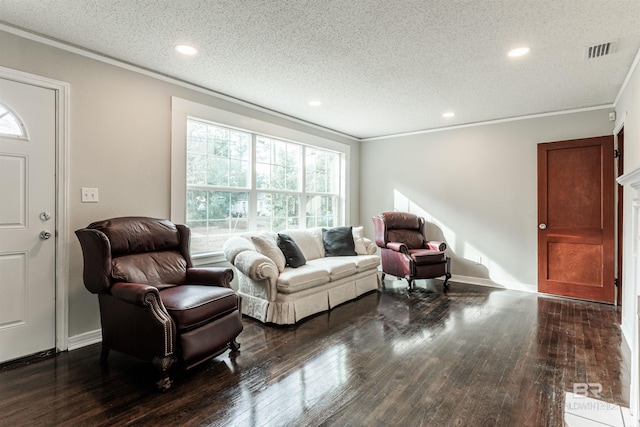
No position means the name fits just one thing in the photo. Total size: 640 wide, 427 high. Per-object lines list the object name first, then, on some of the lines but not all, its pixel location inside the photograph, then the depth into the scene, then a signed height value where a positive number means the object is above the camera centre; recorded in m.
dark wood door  4.07 -0.05
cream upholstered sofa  3.31 -0.67
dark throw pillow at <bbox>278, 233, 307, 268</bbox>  3.81 -0.42
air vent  2.66 +1.33
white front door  2.45 -0.03
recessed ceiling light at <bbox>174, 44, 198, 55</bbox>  2.75 +1.36
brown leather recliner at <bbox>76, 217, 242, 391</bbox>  2.17 -0.57
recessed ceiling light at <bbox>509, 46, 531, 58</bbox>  2.72 +1.33
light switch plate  2.82 +0.17
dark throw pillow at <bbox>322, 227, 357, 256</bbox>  4.57 -0.36
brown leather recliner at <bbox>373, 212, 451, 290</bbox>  4.62 -0.50
